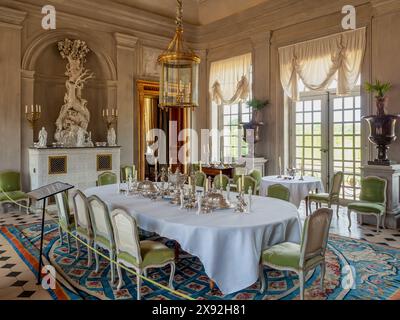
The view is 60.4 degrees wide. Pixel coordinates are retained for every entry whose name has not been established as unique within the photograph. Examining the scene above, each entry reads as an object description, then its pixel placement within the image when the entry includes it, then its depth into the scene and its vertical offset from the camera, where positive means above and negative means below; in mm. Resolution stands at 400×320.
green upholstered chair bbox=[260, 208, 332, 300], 2885 -907
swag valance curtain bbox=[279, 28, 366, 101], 6730 +1854
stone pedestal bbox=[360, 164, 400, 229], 5625 -674
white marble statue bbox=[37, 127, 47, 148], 7172 +280
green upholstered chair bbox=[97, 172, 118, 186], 6103 -483
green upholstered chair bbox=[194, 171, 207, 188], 5986 -501
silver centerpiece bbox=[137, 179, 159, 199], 4467 -517
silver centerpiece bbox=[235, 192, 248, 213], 3576 -573
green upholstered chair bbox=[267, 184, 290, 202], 4402 -539
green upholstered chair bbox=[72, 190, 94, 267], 3879 -768
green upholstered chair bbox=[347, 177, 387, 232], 5391 -823
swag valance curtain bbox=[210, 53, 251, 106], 8867 +1927
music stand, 3285 -391
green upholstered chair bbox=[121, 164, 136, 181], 7668 -482
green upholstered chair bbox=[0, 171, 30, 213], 6473 -716
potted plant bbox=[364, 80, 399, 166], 5711 +415
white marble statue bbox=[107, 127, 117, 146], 8297 +360
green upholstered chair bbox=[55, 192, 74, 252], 4398 -794
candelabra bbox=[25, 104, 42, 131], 7176 +806
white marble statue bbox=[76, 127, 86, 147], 7802 +322
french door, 7207 +300
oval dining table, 2969 -761
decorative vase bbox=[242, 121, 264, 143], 8180 +576
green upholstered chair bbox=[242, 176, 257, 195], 5317 -504
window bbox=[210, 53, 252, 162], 8914 +1338
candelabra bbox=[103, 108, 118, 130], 8461 +862
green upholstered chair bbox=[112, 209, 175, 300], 3021 -907
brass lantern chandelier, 4895 +1000
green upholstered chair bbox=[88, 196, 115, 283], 3419 -771
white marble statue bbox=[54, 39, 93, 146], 7781 +1232
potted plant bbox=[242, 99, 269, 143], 8172 +797
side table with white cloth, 5965 -632
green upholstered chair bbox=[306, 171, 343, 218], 6129 -816
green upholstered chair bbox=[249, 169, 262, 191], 6984 -494
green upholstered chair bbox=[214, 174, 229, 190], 5414 -474
